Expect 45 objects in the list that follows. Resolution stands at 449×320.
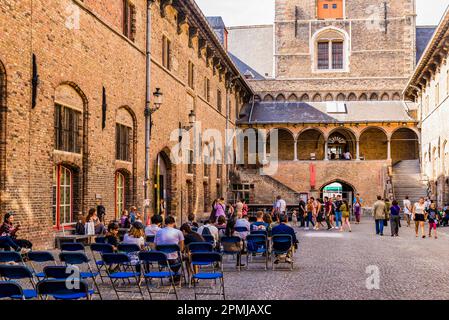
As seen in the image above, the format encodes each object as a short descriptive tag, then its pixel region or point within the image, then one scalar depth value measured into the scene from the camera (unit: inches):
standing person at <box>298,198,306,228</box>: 1110.3
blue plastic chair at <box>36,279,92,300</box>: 260.1
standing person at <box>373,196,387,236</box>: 921.5
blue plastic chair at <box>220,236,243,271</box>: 486.3
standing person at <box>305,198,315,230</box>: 1090.7
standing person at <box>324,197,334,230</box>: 1060.8
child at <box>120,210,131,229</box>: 713.8
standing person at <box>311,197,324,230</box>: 1077.0
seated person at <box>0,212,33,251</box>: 488.0
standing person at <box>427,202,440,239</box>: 881.5
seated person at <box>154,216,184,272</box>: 434.3
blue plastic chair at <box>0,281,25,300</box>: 249.3
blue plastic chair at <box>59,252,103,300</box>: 359.6
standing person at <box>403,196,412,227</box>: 1170.6
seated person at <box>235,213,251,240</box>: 574.8
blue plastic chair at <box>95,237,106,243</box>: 482.6
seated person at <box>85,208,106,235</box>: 617.3
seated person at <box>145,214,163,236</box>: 523.8
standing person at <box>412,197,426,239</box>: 872.5
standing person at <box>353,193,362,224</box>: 1253.9
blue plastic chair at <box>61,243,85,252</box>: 431.2
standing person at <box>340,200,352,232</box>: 1032.2
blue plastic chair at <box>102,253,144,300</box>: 364.2
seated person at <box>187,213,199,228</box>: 574.6
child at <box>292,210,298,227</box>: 1226.1
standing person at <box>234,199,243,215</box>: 1158.5
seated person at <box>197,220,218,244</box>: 529.7
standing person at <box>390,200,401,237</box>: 886.9
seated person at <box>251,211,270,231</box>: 589.0
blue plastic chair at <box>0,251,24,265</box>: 356.5
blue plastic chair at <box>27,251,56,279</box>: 354.0
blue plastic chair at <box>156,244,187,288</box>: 412.2
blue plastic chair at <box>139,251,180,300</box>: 365.7
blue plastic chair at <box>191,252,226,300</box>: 364.8
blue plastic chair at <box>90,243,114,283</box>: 405.7
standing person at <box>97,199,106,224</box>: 710.5
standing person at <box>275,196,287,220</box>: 1071.6
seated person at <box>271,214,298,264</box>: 528.1
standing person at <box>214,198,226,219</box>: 890.1
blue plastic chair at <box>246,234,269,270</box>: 522.9
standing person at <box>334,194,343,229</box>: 1077.1
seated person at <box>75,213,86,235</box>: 613.6
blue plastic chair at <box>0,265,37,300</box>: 285.4
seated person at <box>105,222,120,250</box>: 470.9
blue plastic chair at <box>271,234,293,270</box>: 507.8
